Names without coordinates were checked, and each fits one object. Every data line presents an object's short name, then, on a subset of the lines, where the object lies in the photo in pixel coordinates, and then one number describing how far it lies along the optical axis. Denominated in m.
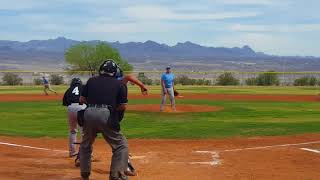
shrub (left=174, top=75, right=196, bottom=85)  72.25
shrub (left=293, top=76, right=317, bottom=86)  65.81
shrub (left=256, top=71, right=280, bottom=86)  67.31
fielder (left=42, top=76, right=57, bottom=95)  42.22
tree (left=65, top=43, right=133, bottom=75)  80.62
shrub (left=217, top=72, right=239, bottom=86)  69.56
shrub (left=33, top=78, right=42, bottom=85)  72.85
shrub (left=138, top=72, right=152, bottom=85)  71.21
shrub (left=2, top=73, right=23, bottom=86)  71.81
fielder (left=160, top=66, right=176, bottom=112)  24.08
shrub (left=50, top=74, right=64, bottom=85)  70.25
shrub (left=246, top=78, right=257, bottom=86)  68.01
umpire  9.27
